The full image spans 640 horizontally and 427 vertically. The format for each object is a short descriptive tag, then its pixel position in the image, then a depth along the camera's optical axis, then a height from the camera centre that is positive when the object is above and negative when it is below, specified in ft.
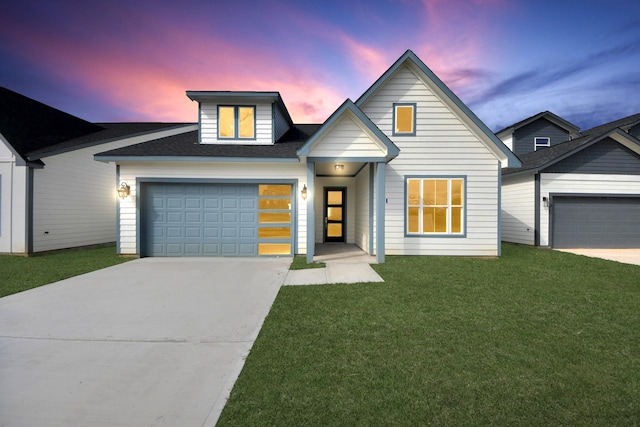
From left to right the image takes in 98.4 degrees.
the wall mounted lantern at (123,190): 30.71 +2.36
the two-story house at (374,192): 31.42 +2.24
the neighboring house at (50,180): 32.04 +3.98
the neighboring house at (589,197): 39.75 +2.16
